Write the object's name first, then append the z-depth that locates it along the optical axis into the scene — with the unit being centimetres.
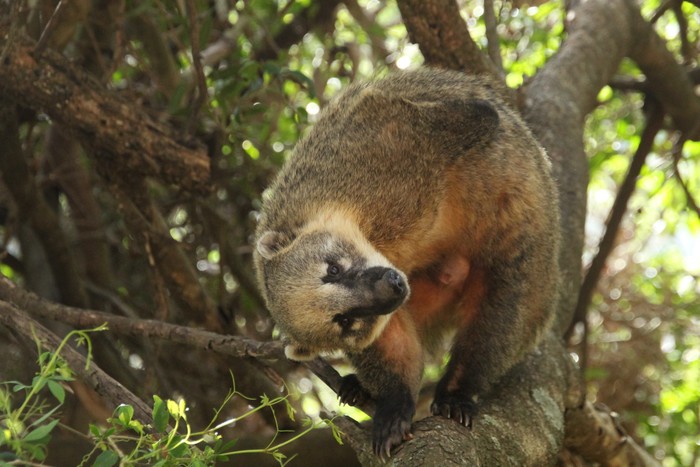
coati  698
